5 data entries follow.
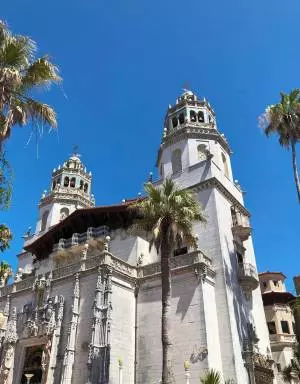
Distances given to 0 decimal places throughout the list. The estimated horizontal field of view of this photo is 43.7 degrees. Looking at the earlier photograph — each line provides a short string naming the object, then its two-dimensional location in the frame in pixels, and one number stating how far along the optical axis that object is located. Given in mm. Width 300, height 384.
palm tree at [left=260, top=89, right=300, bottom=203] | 25500
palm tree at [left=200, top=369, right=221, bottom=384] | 15820
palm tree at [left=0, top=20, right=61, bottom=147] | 13508
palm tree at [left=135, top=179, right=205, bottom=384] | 20250
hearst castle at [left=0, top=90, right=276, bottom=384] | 23281
